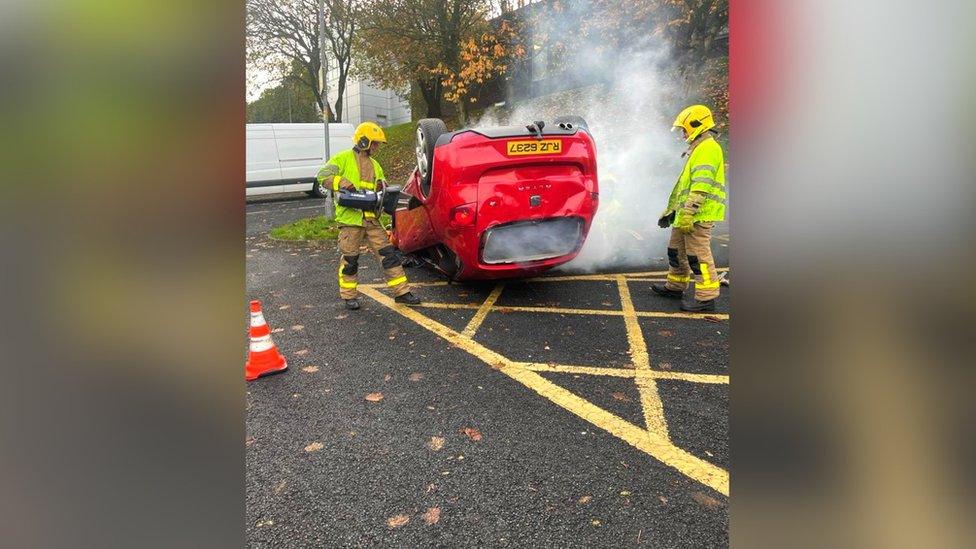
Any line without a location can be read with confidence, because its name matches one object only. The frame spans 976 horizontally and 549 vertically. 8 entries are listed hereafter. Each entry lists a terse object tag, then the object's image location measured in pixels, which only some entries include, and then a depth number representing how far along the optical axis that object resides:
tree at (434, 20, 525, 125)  14.70
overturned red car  4.72
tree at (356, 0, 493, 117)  16.78
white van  14.52
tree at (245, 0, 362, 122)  19.91
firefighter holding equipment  5.40
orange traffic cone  3.77
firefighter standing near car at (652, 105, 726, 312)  4.92
